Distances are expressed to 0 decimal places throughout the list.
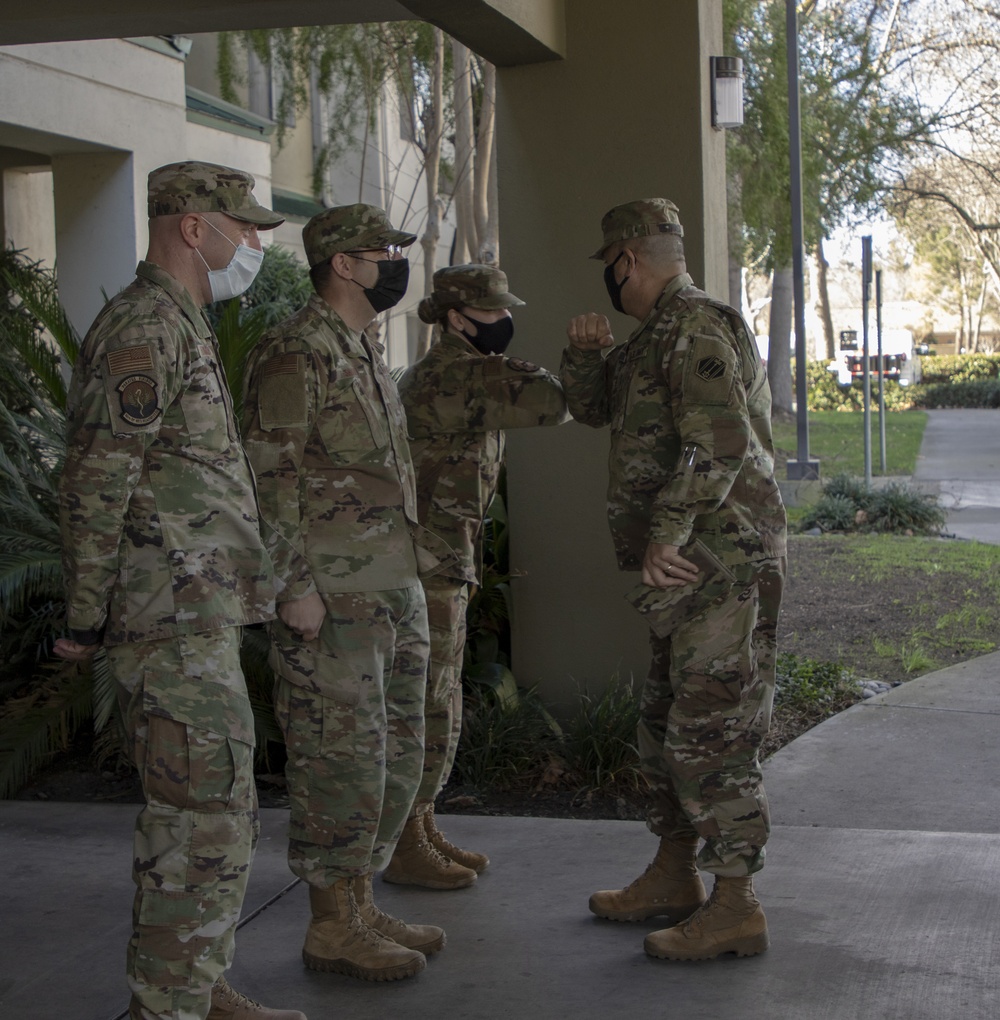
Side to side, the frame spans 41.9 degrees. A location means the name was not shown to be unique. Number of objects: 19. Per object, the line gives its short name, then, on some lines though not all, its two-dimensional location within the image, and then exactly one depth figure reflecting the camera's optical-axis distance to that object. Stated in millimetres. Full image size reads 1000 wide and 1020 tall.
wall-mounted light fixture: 5516
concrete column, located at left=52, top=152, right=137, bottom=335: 8766
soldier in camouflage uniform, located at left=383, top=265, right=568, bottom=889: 4191
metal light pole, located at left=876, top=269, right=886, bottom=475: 15547
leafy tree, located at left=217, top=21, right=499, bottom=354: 10289
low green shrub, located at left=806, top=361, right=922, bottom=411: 36562
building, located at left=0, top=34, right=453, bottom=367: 8047
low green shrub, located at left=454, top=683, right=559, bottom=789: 5316
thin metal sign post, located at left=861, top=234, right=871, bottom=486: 13330
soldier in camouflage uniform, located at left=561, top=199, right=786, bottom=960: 3543
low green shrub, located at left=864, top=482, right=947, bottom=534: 12820
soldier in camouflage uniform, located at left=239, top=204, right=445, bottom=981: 3480
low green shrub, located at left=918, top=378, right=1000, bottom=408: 38478
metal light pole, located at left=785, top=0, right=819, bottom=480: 13516
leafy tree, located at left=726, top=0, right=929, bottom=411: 16266
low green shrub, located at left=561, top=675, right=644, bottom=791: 5223
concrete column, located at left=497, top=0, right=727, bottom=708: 5402
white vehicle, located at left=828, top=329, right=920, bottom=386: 23125
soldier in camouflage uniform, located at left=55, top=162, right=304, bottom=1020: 2816
